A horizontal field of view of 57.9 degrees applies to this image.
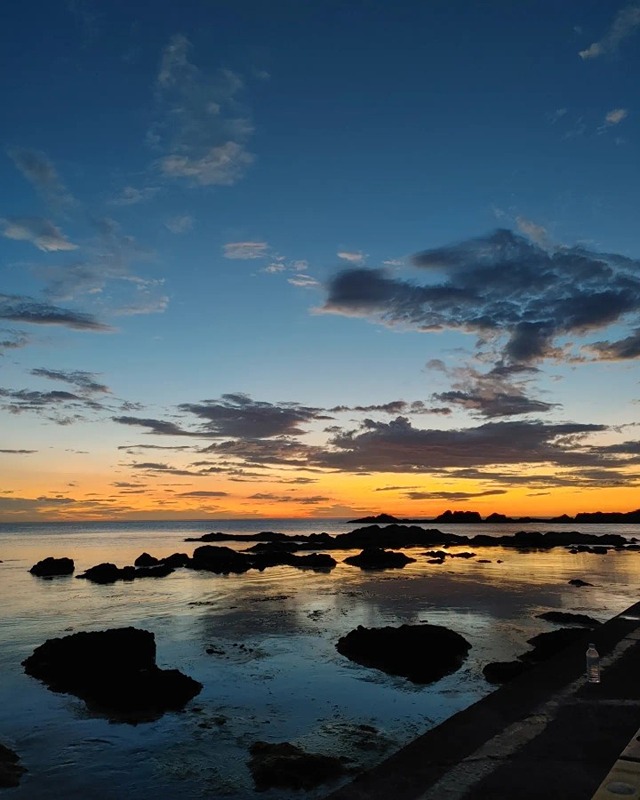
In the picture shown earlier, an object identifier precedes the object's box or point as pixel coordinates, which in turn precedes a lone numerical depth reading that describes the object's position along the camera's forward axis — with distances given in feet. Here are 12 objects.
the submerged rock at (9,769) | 36.71
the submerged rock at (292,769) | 35.70
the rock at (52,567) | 177.88
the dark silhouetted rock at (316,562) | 205.67
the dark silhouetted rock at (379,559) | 207.60
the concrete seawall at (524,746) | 23.85
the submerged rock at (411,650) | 62.03
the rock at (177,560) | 208.03
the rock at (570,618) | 87.36
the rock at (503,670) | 57.93
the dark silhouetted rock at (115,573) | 161.89
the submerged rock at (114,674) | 52.54
